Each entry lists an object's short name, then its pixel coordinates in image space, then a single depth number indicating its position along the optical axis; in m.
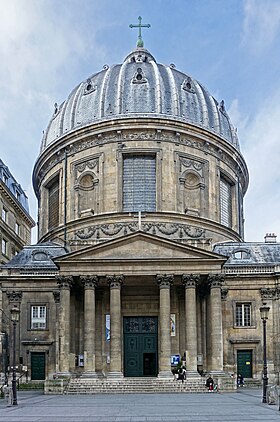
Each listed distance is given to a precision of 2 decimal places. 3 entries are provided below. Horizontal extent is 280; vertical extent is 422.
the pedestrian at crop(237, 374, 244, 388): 55.28
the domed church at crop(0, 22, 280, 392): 52.19
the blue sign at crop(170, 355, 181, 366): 54.06
